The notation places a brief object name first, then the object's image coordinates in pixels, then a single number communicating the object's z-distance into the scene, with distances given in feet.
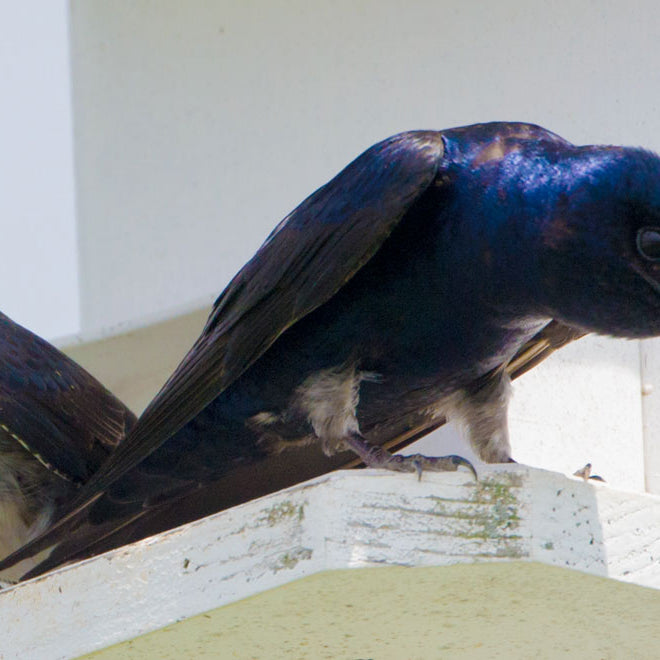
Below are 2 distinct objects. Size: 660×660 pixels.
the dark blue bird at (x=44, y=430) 19.38
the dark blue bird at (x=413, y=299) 14.53
